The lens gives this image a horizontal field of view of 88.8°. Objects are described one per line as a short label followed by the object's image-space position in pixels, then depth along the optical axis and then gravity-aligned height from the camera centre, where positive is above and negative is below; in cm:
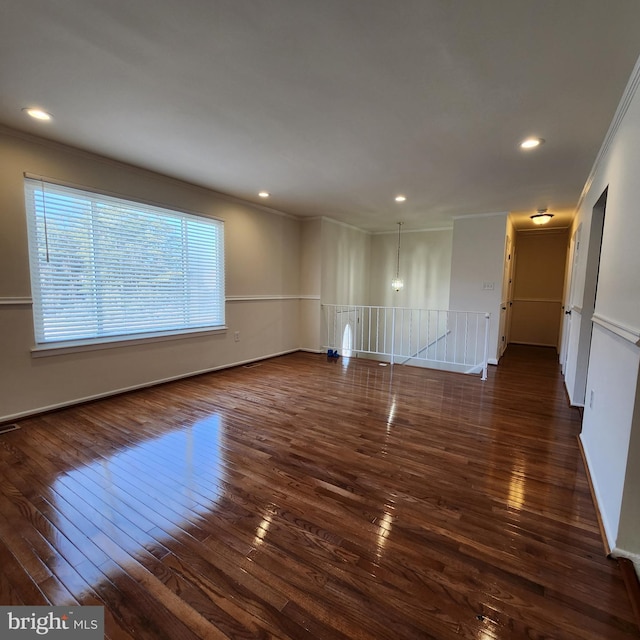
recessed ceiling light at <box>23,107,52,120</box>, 236 +121
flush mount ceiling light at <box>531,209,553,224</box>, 513 +113
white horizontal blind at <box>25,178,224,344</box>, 296 +15
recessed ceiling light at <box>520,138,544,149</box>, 267 +120
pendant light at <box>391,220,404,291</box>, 665 +14
